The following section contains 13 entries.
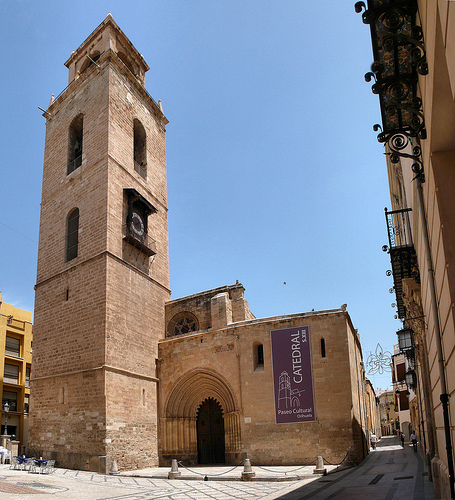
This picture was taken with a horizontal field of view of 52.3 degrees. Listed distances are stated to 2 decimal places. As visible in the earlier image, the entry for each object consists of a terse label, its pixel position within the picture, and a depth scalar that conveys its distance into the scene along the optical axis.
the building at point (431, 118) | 3.34
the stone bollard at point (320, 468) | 13.32
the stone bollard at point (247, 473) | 12.88
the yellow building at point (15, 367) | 26.12
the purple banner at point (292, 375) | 16.12
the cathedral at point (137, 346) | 15.87
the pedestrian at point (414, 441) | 23.52
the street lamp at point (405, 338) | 12.41
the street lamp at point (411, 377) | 20.91
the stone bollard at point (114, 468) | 14.52
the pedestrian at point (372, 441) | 25.75
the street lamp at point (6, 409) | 25.12
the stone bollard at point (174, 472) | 13.86
